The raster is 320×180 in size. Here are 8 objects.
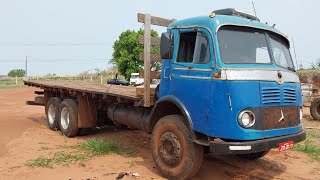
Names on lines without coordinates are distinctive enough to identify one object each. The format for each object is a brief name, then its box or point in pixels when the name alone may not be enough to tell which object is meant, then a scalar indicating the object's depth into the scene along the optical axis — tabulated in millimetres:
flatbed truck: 5039
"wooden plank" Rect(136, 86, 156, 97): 6703
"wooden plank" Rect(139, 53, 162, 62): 6812
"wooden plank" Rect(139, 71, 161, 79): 6750
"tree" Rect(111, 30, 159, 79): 33656
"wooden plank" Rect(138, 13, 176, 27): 6580
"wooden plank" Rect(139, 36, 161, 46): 6764
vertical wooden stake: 6625
